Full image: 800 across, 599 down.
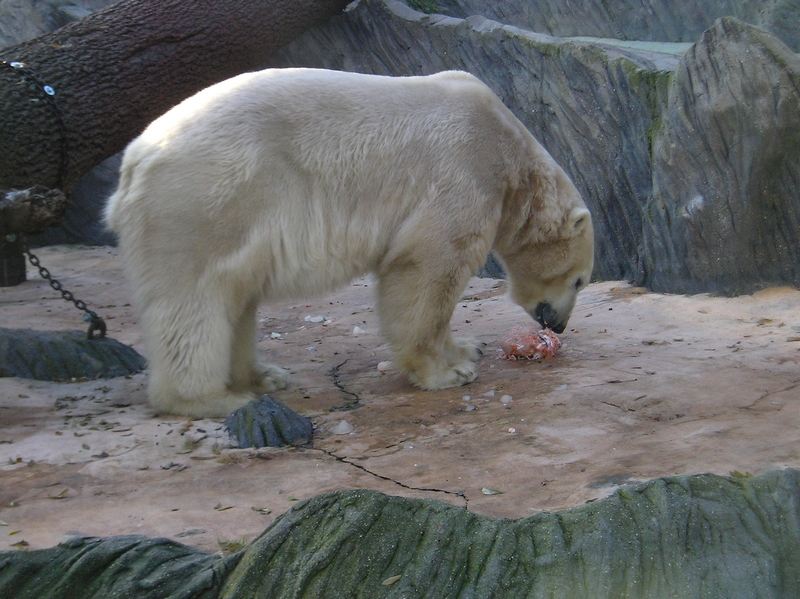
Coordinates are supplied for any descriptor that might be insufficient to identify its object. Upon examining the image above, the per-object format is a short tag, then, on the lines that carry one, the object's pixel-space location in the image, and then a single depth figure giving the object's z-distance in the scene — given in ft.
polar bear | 23.53
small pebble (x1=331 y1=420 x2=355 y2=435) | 22.33
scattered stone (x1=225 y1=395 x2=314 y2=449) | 21.43
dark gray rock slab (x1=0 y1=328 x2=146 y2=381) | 27.40
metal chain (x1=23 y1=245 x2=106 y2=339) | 29.09
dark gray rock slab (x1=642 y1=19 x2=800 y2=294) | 31.58
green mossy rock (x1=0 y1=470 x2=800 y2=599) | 10.26
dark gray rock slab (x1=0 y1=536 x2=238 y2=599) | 11.15
